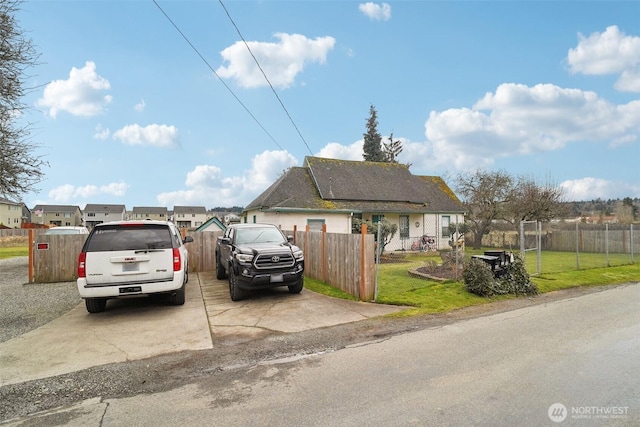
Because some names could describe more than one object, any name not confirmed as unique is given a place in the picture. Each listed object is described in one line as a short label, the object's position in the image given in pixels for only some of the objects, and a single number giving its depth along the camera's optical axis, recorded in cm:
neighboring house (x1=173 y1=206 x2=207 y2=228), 10245
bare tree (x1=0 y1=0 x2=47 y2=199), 1160
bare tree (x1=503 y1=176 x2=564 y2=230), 2442
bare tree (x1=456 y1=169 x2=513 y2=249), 2572
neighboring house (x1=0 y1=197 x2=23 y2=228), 6225
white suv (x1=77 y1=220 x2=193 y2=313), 679
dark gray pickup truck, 825
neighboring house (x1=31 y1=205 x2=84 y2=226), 8694
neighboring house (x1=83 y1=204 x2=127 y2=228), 9188
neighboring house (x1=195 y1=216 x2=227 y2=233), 1970
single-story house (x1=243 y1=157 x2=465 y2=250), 2031
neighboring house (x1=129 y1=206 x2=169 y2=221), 10056
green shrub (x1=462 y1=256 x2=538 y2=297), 904
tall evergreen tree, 5109
